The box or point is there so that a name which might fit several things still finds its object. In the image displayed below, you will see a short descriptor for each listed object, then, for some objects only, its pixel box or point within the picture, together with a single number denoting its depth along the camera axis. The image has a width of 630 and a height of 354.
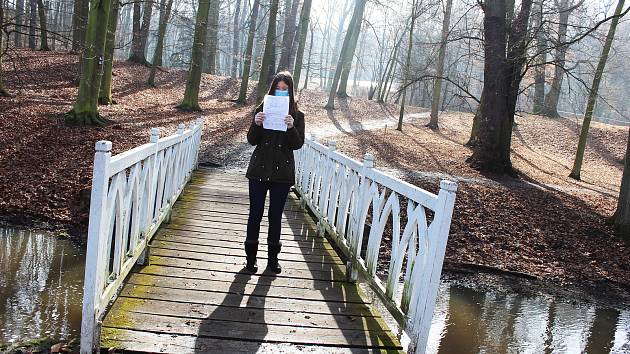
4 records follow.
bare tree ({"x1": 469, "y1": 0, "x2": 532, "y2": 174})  13.23
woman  4.44
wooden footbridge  3.15
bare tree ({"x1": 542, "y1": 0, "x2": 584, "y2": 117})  29.24
